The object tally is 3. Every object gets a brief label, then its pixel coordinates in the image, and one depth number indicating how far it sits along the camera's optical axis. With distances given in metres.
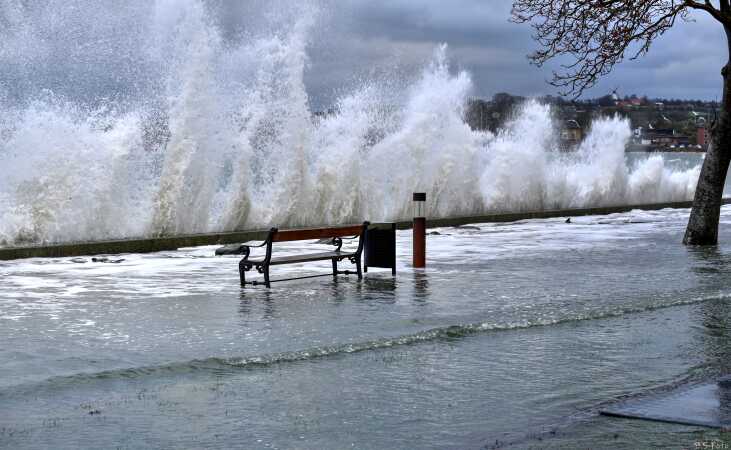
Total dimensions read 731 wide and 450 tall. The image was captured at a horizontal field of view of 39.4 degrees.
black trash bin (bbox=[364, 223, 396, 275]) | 13.46
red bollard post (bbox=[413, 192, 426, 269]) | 13.83
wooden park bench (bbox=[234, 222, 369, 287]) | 11.96
